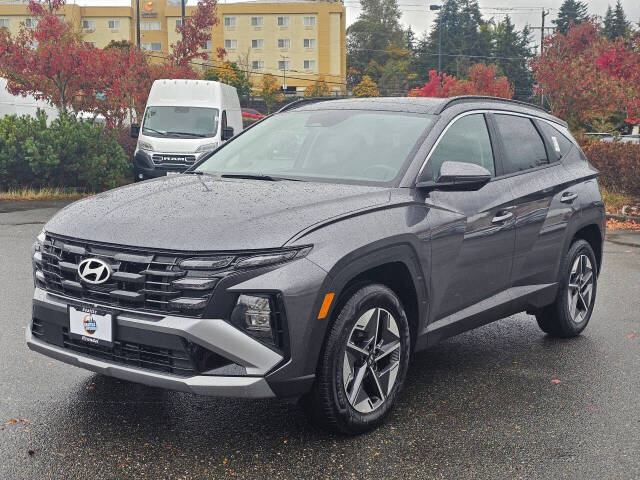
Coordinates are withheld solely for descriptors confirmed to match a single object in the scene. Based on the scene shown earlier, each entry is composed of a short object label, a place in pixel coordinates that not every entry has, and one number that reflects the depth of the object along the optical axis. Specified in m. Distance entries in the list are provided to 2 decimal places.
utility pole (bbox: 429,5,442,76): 64.19
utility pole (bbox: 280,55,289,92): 84.38
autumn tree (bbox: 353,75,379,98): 72.56
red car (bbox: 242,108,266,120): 54.06
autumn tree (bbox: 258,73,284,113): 64.38
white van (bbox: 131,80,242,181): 17.94
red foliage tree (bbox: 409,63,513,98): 35.38
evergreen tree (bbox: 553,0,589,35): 93.38
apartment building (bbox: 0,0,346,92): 83.81
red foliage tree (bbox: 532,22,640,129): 16.84
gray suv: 3.75
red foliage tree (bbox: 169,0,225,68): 30.64
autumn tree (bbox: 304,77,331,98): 67.81
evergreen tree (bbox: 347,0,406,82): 102.06
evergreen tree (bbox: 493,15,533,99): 87.31
